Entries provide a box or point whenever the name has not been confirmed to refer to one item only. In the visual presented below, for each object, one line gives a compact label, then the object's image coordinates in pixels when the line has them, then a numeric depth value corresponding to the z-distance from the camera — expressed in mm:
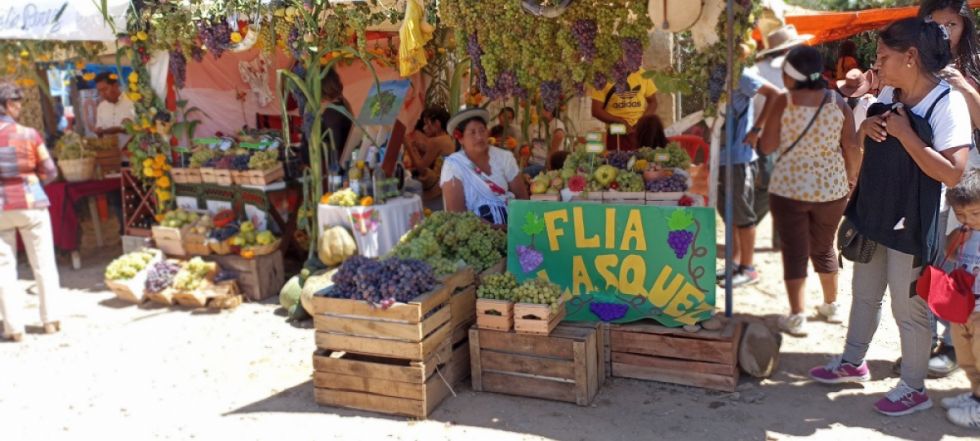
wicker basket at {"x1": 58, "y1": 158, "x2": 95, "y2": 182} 8459
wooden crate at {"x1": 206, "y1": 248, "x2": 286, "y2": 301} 6695
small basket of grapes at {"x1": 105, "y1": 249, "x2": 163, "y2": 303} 6727
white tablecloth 6098
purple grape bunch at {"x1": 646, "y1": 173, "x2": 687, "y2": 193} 4828
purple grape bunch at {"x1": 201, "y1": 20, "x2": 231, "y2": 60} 6660
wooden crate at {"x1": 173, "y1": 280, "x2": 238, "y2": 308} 6473
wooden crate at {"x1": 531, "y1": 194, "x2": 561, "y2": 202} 5109
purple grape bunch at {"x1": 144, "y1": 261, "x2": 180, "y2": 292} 6703
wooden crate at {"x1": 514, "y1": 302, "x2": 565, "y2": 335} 4090
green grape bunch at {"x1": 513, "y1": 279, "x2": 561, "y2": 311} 4148
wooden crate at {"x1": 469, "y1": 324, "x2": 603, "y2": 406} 4109
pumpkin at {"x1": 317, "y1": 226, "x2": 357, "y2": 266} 6059
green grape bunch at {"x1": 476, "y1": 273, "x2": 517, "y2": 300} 4250
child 3521
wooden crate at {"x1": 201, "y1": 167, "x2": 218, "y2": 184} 7199
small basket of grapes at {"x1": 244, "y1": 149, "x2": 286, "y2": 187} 6840
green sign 4387
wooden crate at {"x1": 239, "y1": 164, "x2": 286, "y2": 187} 6828
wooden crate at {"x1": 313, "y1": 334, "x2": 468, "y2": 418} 4098
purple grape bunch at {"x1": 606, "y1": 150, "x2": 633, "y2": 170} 5220
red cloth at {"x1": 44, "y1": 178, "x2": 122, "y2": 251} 8297
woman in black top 3406
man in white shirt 9445
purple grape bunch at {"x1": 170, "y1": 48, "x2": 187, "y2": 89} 7387
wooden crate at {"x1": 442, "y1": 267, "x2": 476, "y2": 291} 4347
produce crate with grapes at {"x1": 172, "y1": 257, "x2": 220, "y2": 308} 6496
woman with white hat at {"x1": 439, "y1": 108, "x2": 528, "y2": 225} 5625
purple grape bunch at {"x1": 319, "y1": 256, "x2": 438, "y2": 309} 4055
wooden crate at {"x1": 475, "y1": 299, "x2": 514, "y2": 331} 4199
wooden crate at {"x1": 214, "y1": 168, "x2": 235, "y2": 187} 7062
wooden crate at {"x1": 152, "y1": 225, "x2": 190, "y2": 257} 7035
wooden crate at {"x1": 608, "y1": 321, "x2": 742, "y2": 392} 4168
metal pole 4328
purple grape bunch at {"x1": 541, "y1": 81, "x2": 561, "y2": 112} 5438
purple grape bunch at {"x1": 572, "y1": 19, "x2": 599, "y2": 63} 5023
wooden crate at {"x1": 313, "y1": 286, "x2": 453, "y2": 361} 4020
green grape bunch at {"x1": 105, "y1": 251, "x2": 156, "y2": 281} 6812
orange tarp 5871
